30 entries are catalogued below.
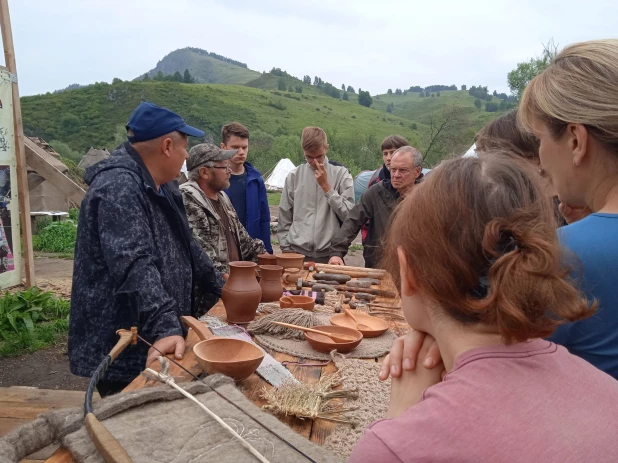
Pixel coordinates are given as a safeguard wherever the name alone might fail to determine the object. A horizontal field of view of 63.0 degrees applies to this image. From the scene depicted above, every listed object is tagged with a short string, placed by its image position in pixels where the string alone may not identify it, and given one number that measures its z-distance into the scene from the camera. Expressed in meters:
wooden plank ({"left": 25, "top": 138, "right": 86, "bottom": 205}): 5.59
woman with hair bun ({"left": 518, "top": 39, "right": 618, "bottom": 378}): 1.11
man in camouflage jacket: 3.40
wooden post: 4.59
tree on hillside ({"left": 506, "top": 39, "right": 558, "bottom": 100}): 37.66
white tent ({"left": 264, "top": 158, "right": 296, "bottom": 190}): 24.69
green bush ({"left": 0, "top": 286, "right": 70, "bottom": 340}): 5.39
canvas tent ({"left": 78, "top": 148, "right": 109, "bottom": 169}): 18.86
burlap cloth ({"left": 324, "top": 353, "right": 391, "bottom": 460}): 1.38
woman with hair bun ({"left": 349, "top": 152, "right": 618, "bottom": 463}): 0.77
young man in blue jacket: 4.55
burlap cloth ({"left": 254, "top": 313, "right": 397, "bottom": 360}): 2.06
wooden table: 1.42
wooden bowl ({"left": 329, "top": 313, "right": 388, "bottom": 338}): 2.33
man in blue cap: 2.13
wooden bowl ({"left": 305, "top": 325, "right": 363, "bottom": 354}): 2.06
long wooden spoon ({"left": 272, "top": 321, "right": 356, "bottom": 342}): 2.11
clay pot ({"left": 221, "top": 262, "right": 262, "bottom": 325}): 2.38
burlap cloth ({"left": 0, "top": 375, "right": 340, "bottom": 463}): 1.23
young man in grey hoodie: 4.63
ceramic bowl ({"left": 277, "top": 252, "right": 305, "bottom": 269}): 3.45
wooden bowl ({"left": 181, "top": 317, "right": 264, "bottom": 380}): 1.68
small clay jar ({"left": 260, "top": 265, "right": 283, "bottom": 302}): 2.80
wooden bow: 1.15
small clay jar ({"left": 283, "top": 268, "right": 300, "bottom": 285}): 3.27
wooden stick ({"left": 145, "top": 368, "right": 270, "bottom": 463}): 1.23
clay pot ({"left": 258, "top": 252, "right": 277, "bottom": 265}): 3.19
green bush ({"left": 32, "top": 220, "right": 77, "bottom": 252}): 10.88
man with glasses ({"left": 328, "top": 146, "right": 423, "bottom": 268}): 4.09
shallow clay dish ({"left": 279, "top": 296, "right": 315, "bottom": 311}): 2.61
